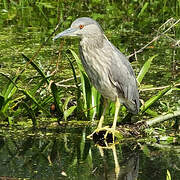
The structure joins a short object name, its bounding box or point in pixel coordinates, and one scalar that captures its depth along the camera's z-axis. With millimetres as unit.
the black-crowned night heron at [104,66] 11656
